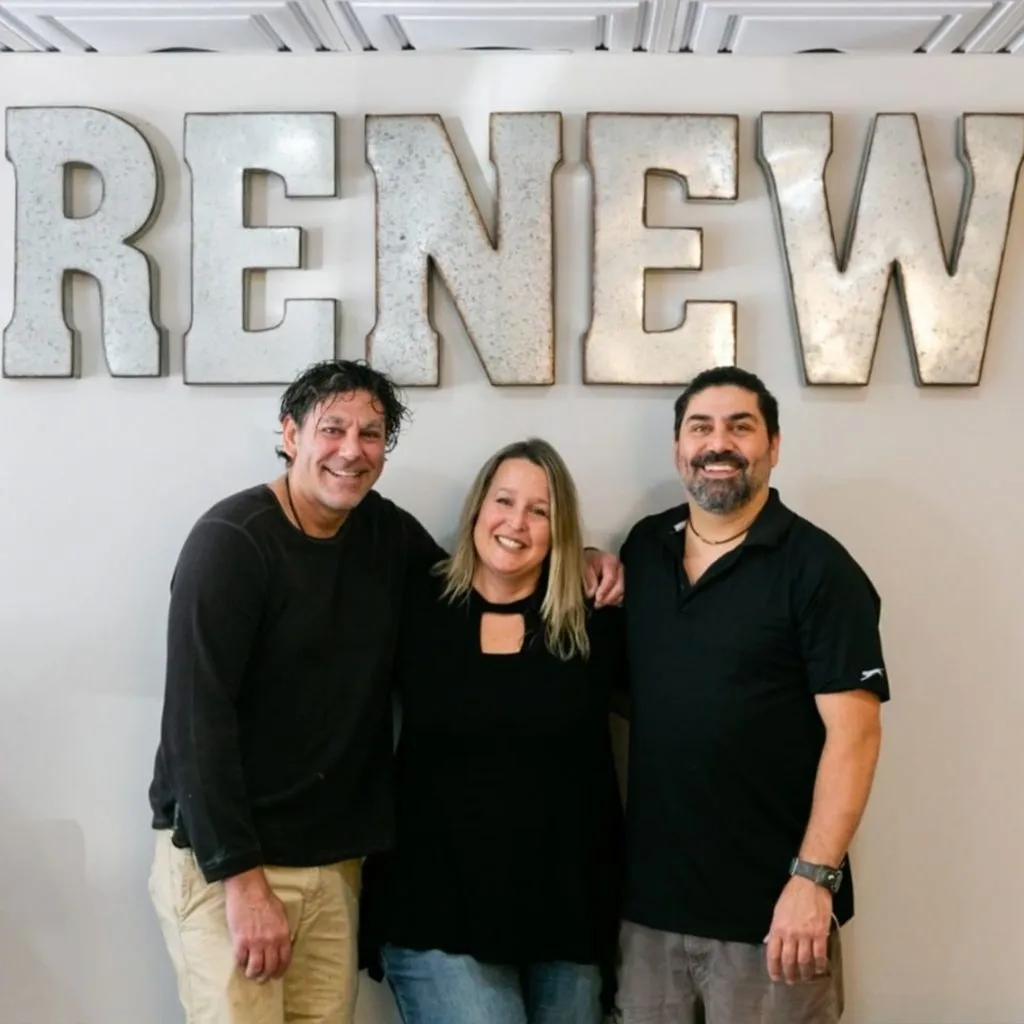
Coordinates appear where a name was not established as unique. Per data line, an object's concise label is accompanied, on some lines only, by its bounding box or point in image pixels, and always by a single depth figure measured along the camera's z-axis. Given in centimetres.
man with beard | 164
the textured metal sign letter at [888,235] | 204
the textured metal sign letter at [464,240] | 205
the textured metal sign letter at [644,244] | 205
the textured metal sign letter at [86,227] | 206
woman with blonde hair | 173
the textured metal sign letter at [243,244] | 206
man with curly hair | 160
